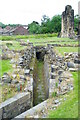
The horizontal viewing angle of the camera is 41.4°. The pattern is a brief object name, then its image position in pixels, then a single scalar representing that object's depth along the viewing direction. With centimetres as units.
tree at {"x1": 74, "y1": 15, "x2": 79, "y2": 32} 3045
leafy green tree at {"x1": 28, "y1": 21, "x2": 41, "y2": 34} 3439
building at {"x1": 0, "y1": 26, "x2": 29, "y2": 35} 3809
